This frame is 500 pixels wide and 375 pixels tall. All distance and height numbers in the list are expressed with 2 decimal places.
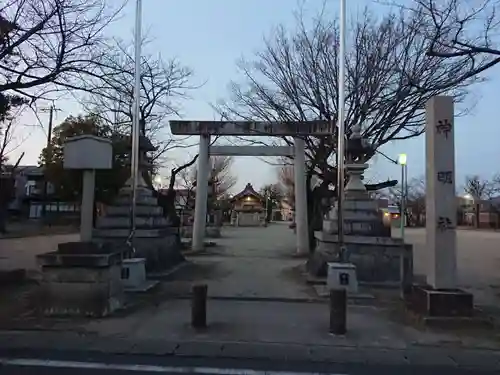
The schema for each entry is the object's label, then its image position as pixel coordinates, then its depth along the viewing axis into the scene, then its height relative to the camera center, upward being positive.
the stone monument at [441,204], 9.49 +0.45
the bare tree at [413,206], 76.72 +3.26
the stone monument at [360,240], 14.45 -0.32
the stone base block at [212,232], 40.56 -0.60
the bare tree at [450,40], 10.67 +4.01
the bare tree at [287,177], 53.14 +4.97
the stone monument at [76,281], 9.62 -1.07
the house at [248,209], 70.12 +2.05
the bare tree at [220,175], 55.72 +5.57
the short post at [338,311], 8.59 -1.33
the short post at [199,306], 8.91 -1.35
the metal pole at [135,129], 14.03 +2.46
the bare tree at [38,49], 11.95 +3.84
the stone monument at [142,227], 15.38 -0.13
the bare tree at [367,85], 18.53 +5.10
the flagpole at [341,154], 13.51 +1.82
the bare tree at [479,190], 88.06 +6.50
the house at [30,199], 63.16 +2.55
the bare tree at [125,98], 13.12 +4.63
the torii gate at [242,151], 20.98 +3.19
